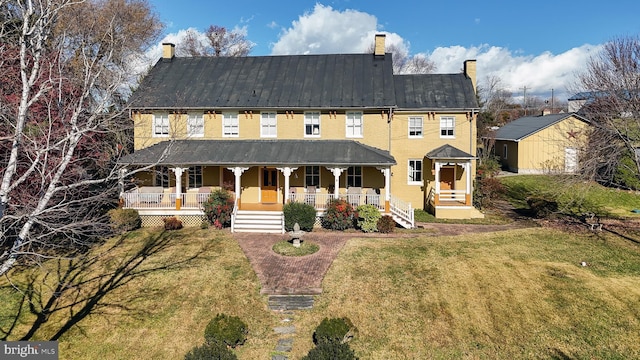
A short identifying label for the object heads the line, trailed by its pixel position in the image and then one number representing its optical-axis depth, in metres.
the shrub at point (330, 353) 8.44
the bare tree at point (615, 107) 17.61
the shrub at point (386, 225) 19.52
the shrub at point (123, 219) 19.41
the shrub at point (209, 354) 8.51
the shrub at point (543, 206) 21.92
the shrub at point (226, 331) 10.10
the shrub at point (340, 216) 19.95
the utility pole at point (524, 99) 85.56
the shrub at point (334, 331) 9.97
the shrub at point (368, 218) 19.73
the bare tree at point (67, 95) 7.50
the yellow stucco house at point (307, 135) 22.25
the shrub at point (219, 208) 20.42
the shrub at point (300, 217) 19.69
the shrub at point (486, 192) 24.20
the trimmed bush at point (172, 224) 20.28
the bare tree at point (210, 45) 47.94
